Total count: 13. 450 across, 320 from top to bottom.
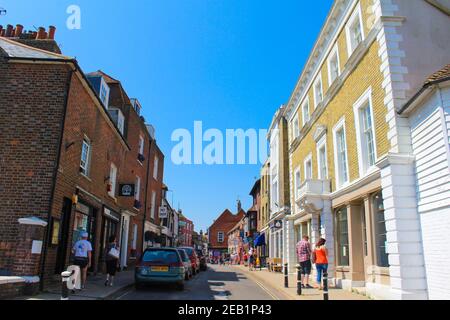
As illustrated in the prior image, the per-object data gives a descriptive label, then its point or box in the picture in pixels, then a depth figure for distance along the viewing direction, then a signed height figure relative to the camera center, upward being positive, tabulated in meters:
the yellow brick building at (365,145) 9.72 +3.68
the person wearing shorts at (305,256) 13.70 -0.07
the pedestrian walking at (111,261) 12.76 -0.35
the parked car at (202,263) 27.26 -0.80
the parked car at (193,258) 20.98 -0.35
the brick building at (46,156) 10.36 +2.89
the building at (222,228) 92.75 +6.04
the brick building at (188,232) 79.12 +4.47
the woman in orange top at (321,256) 12.85 -0.06
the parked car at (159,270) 12.62 -0.61
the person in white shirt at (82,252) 11.35 -0.06
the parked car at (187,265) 17.00 -0.60
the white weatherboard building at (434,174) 8.38 +1.90
